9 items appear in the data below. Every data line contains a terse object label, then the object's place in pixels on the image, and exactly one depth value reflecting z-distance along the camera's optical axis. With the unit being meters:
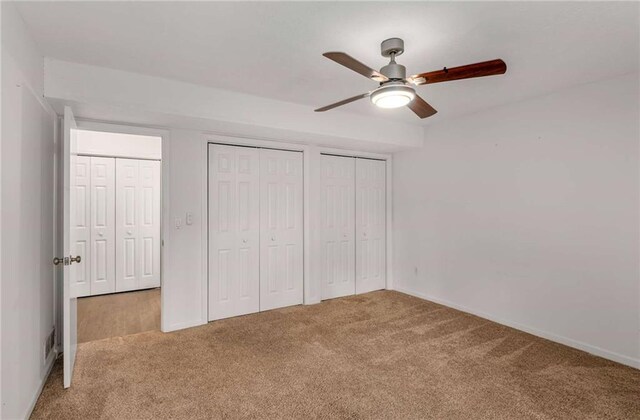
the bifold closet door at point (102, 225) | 4.53
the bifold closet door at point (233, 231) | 3.64
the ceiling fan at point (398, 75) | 1.79
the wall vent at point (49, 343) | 2.43
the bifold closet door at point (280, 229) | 3.97
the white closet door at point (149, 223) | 4.85
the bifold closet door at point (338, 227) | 4.45
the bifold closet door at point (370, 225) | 4.75
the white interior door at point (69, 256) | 2.22
